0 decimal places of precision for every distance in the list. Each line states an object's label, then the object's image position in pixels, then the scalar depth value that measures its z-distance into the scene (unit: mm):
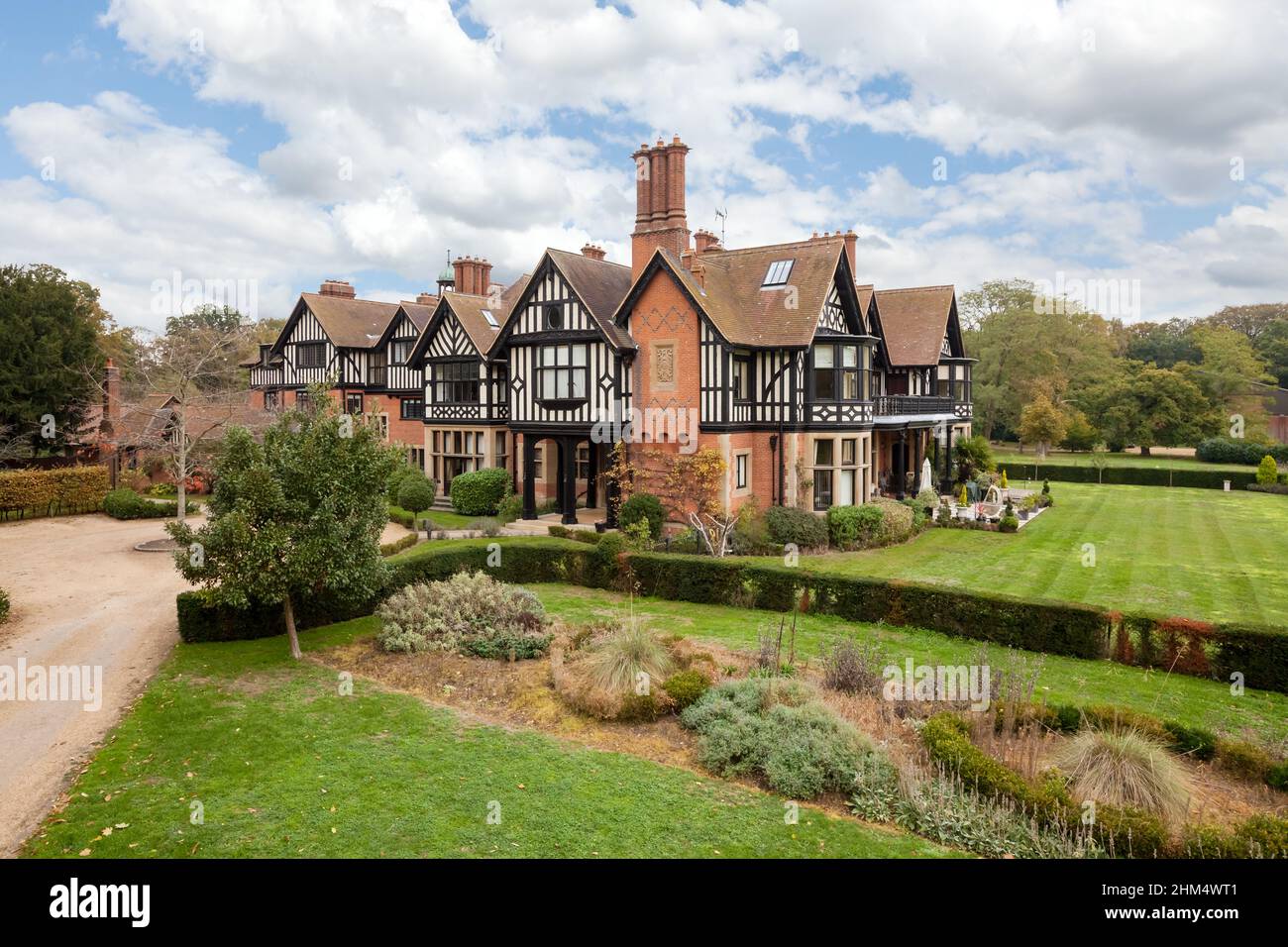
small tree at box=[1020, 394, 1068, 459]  52781
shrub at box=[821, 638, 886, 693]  12398
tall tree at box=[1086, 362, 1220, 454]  55031
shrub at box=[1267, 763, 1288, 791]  9266
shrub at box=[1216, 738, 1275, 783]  9512
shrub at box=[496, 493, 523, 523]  28312
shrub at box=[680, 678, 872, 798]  9414
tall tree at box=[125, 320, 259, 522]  24594
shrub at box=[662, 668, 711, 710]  11656
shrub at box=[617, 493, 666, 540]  24453
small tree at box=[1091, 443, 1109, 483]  46500
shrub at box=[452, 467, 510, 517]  30203
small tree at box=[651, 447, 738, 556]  24516
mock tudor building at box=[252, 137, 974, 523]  25453
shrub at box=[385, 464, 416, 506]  30456
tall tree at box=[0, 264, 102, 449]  31781
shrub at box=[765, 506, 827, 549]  24266
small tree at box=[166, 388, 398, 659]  13047
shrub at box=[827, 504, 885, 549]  24848
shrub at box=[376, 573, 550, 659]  14703
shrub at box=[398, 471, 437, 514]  28891
